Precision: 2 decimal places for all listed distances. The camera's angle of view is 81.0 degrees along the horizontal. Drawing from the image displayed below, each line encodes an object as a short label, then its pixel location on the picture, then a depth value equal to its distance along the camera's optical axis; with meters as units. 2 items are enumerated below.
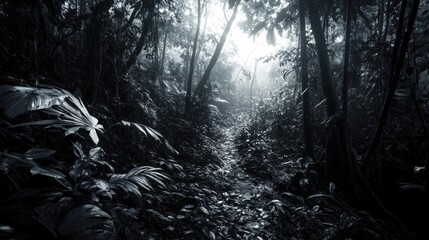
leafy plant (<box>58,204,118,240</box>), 1.34
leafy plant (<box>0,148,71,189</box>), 1.43
